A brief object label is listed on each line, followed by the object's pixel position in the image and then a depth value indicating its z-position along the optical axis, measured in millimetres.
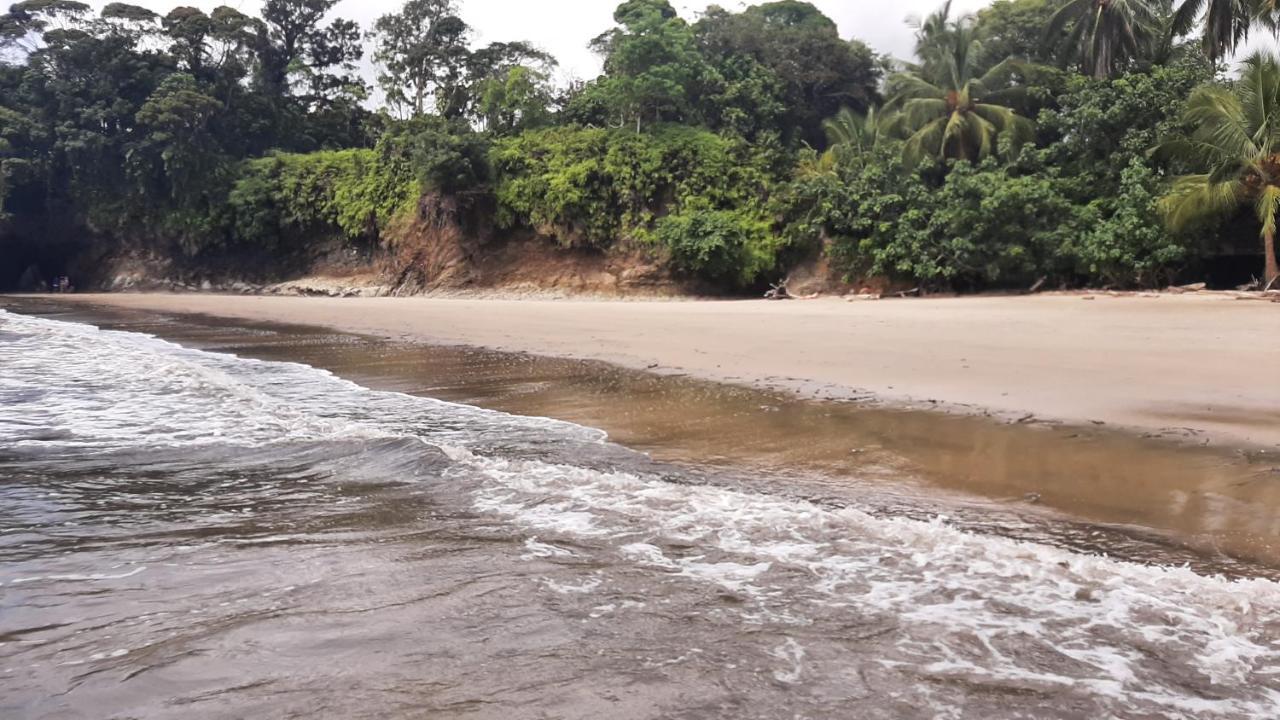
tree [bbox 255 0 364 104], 41594
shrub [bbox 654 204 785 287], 23969
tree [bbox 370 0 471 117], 33312
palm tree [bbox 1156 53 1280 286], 16938
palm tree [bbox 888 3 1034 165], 24422
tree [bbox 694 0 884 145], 30109
